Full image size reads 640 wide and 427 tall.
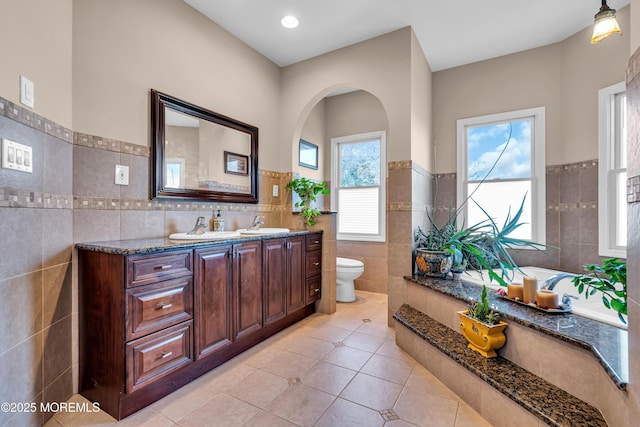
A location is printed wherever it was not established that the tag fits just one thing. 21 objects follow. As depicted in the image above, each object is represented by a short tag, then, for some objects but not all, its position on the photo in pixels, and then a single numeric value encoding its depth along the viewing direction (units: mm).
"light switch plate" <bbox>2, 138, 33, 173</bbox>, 1174
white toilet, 3219
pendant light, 1827
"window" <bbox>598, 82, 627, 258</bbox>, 2438
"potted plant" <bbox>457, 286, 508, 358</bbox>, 1618
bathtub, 1564
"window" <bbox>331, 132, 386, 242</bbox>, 3785
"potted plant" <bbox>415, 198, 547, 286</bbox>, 2395
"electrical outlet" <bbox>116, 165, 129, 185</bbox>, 1788
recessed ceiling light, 2468
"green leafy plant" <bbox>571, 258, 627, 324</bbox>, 1055
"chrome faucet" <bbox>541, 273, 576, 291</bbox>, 1834
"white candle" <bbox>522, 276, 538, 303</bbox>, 1793
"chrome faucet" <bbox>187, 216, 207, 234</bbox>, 2027
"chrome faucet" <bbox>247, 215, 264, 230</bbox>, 2652
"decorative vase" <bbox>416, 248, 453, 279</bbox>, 2447
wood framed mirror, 2016
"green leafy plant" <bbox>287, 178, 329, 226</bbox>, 2963
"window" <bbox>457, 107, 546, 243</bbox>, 2957
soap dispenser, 2348
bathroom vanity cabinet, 1430
